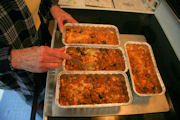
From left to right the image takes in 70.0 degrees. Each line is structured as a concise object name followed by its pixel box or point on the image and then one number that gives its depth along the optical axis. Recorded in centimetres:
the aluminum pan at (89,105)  80
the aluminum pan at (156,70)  91
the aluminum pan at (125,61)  96
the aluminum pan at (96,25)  119
